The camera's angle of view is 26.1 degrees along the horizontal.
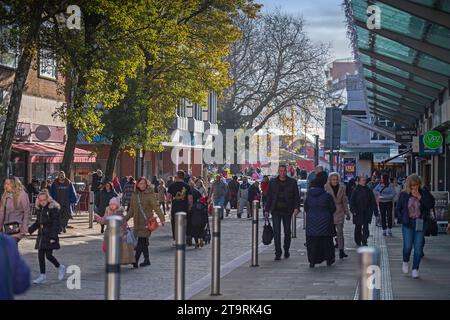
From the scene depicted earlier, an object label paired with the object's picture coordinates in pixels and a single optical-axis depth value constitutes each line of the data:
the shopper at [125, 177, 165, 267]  17.25
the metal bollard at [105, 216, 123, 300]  7.78
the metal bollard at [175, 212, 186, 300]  10.37
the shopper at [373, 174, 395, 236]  26.27
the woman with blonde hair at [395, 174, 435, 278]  15.07
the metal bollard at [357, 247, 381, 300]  6.85
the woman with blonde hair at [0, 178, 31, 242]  14.67
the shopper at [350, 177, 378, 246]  21.19
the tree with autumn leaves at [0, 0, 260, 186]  25.31
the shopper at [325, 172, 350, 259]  19.20
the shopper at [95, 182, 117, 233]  26.09
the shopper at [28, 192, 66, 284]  14.73
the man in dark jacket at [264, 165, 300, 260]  18.36
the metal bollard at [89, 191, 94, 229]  29.01
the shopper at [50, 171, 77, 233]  25.75
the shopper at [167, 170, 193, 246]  21.28
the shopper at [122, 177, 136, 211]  33.63
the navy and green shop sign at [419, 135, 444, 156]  28.77
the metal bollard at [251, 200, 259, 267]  16.22
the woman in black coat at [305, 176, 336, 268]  16.83
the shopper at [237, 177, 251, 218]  38.44
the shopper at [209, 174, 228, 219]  34.66
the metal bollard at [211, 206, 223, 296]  12.53
